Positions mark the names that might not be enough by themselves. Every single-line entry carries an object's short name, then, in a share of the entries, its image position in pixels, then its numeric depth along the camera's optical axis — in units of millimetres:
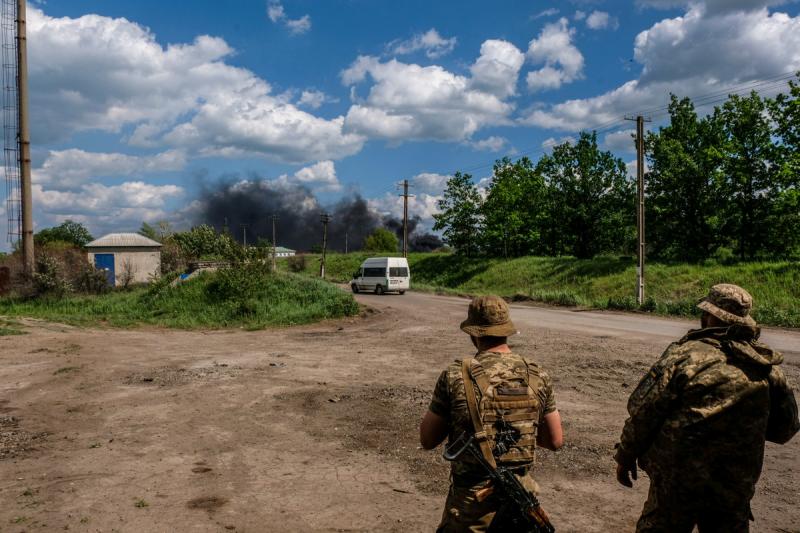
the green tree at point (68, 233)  88100
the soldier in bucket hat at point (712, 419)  2961
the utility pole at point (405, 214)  50188
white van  33812
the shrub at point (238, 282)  21172
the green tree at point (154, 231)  60556
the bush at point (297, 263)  69438
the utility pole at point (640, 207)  24219
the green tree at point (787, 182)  26328
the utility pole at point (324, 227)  62422
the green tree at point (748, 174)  32406
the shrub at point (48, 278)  23797
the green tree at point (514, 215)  51912
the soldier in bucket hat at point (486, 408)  2754
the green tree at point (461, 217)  55781
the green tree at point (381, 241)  118894
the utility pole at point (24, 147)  24359
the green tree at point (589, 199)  47531
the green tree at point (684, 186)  34719
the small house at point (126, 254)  41812
